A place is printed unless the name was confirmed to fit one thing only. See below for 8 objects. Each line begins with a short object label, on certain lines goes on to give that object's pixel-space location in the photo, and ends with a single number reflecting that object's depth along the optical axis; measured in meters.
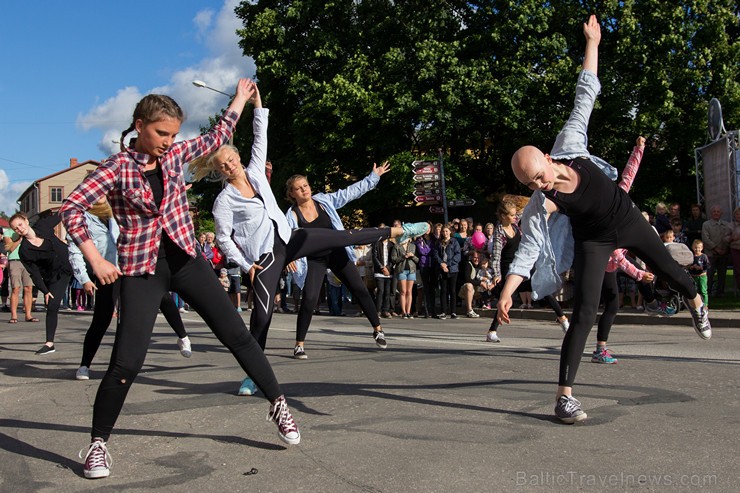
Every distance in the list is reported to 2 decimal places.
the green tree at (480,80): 24.02
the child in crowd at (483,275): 15.60
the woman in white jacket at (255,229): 6.22
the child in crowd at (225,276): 19.20
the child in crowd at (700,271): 12.87
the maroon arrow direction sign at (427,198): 19.73
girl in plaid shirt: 3.88
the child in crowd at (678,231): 13.98
